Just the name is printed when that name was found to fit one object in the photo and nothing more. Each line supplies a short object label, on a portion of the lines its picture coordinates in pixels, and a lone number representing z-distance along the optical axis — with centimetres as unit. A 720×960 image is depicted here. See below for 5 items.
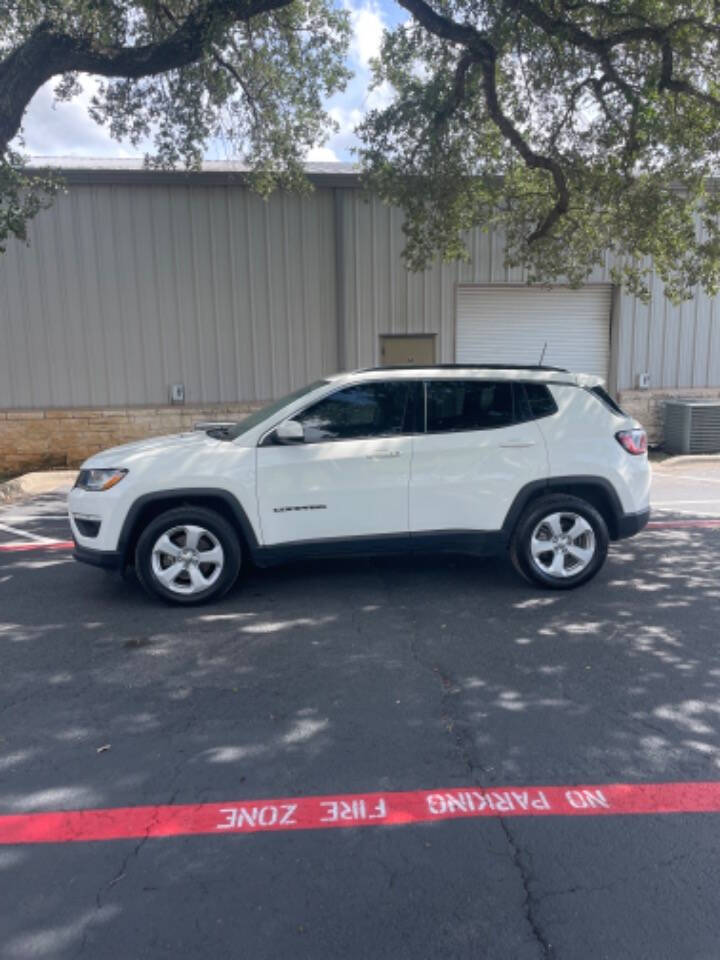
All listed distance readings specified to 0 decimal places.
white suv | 517
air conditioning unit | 1343
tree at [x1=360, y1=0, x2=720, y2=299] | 795
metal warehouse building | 1252
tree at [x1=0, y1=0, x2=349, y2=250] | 788
